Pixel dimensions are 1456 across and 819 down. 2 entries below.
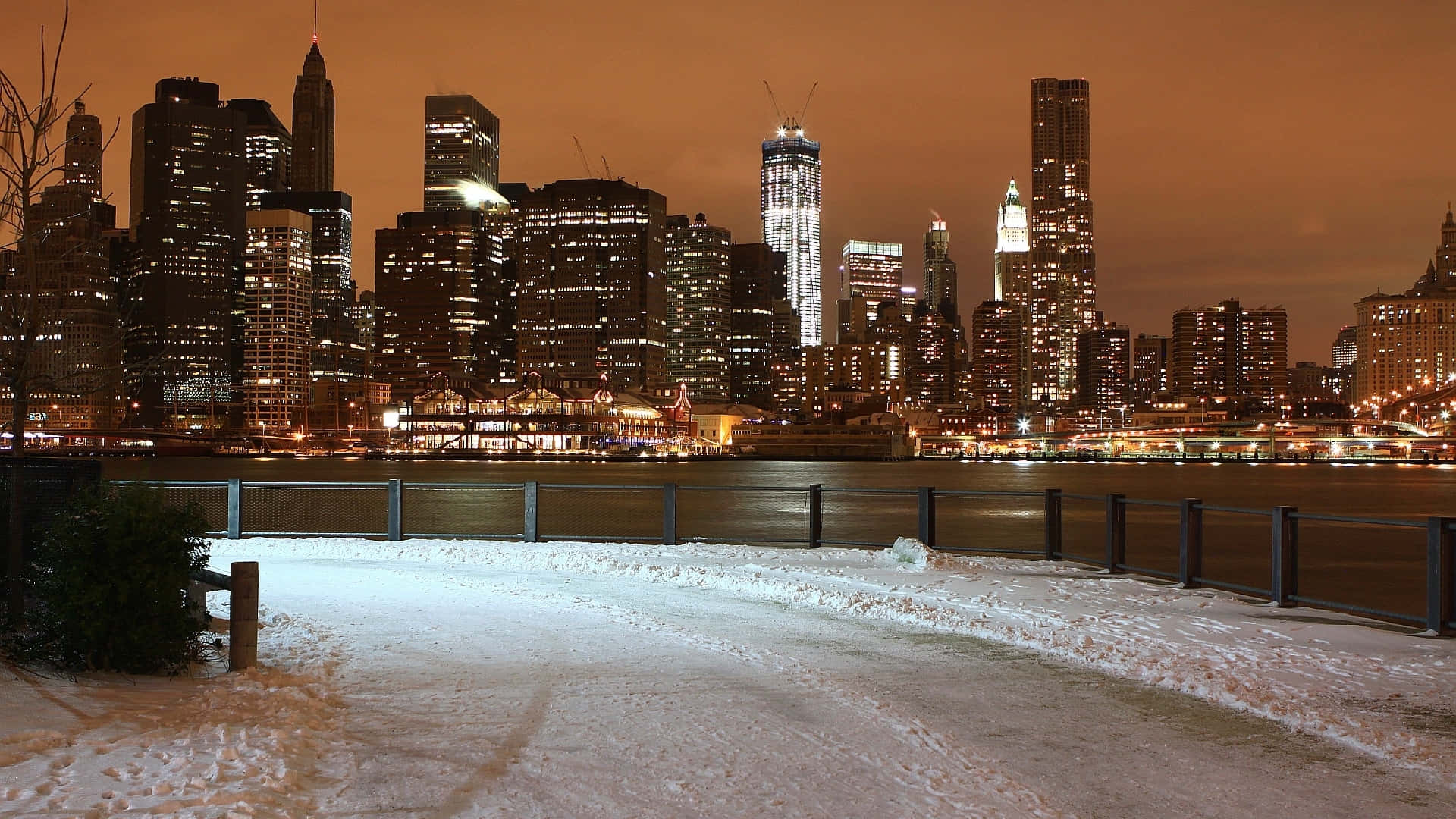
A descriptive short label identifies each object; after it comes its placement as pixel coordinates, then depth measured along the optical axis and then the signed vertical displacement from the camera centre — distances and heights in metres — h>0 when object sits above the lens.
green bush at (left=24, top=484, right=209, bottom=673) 8.22 -1.15
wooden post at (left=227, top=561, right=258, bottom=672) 8.61 -1.43
